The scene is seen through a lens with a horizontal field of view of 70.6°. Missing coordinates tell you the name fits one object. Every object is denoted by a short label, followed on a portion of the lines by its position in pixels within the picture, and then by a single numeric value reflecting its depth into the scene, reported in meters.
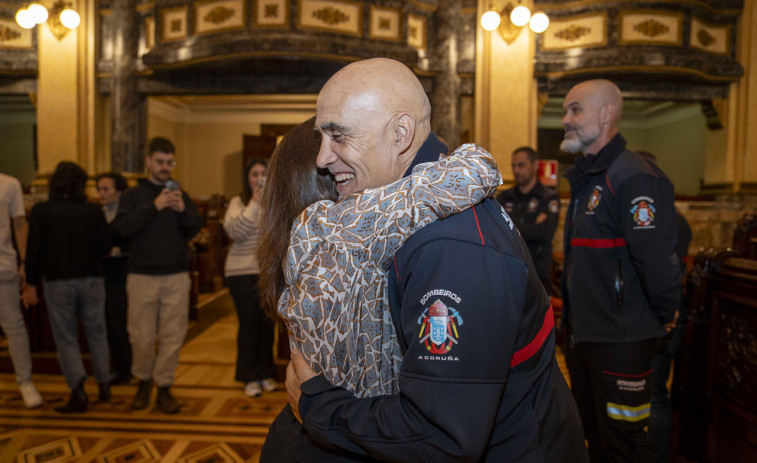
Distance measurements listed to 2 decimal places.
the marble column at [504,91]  7.09
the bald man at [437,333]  0.84
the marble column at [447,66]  7.29
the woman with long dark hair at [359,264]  0.89
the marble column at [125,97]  7.41
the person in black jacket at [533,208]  3.98
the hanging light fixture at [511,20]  6.33
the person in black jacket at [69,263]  3.48
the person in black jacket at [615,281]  2.00
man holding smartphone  3.43
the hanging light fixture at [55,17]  6.46
